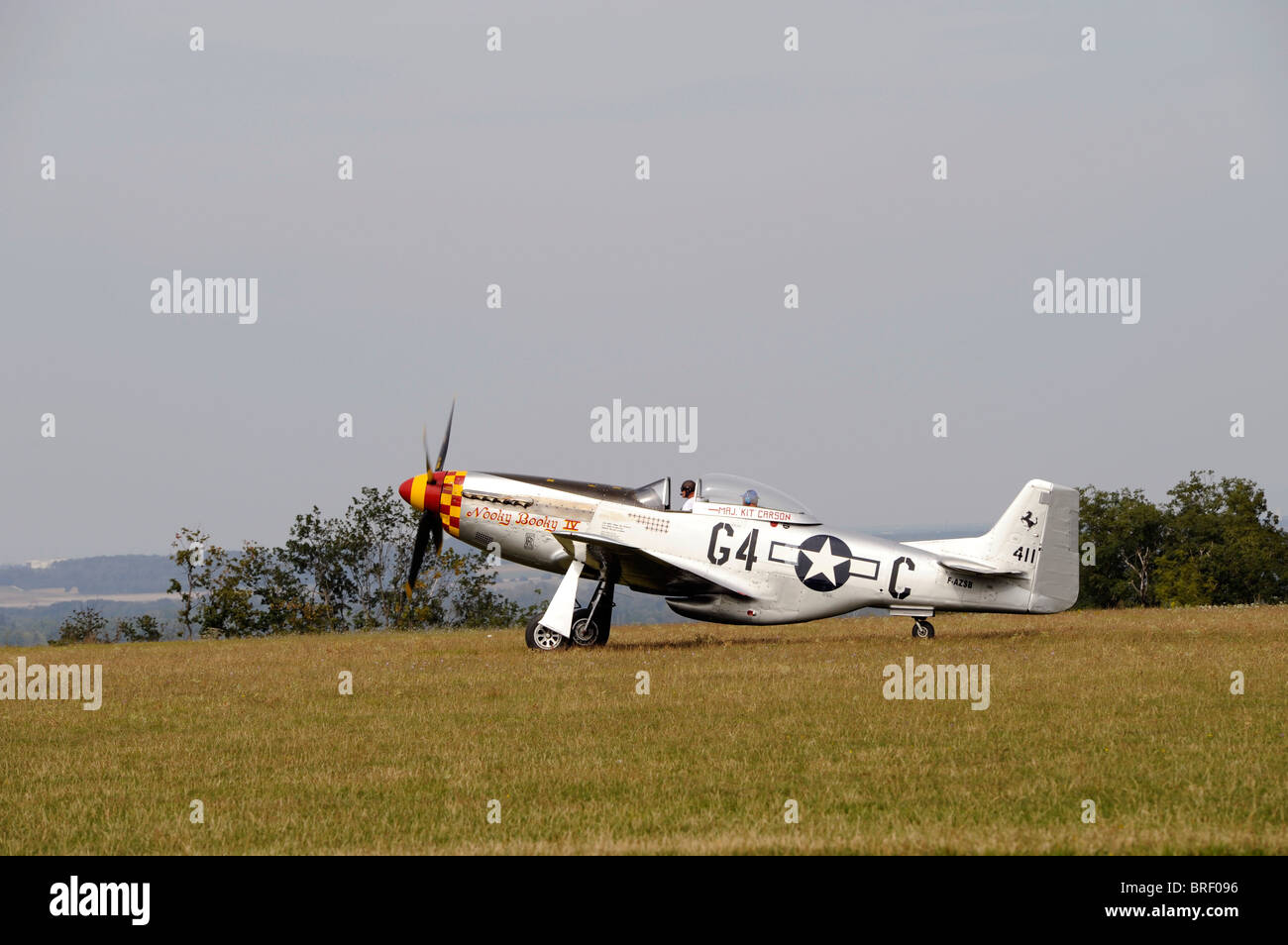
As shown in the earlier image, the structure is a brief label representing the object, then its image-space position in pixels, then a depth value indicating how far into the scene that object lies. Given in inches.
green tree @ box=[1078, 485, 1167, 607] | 1686.8
